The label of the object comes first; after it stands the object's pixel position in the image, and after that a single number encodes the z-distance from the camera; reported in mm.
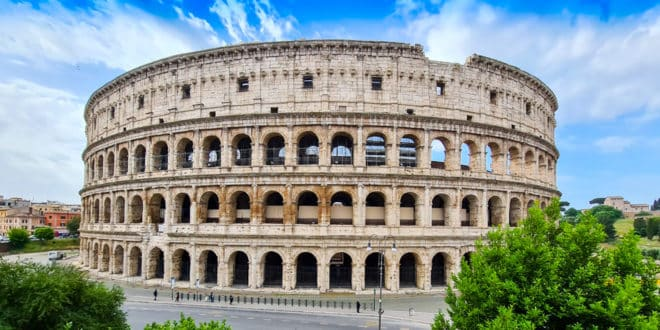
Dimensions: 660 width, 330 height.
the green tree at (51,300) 13469
